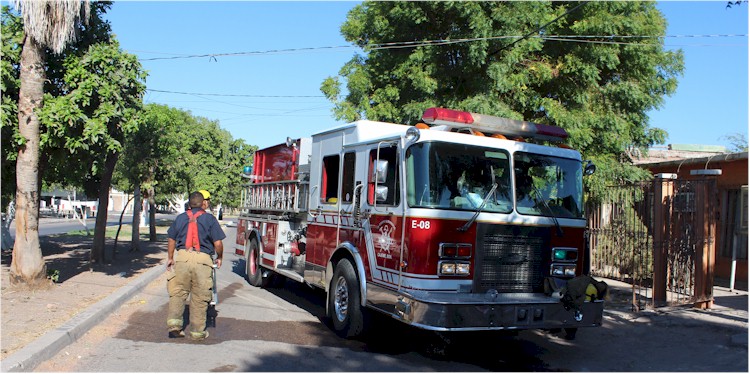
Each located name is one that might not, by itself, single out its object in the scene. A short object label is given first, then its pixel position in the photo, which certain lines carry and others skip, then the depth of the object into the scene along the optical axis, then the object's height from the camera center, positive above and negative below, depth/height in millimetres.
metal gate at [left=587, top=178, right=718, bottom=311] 9422 -115
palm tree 9453 +1481
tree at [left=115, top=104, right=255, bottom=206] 17328 +1624
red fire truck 6621 -91
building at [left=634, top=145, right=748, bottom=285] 12508 +385
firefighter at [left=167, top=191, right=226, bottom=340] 7473 -720
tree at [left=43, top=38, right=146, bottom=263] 9633 +1611
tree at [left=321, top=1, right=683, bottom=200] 12125 +3146
